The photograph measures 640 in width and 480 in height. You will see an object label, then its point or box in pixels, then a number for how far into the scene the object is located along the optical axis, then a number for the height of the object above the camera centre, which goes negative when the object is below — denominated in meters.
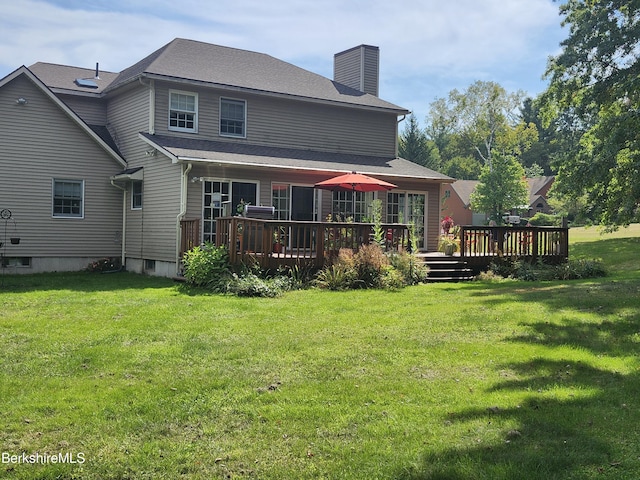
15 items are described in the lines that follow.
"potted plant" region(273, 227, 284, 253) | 14.25 -0.03
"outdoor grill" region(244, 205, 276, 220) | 13.73 +0.65
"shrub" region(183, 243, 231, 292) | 12.62 -0.61
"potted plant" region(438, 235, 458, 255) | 17.28 -0.09
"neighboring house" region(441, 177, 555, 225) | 53.53 +3.71
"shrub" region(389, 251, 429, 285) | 13.95 -0.60
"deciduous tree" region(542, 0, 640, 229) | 13.50 +4.51
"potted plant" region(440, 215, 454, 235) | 21.97 +0.61
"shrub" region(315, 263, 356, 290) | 12.87 -0.82
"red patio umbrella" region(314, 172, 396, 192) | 15.49 +1.52
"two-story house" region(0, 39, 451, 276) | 16.42 +2.39
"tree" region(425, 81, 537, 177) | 58.97 +12.78
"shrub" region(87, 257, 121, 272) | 17.52 -0.82
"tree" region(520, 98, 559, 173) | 66.62 +10.84
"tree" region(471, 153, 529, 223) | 41.16 +3.97
